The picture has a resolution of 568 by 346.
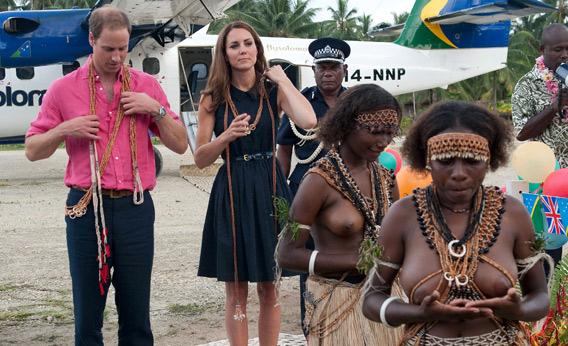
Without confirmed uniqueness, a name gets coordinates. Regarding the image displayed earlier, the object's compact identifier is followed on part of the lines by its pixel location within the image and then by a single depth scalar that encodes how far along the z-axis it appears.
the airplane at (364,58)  15.48
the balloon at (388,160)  5.60
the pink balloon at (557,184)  4.72
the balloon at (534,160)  5.02
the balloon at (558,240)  4.61
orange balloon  5.11
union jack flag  4.61
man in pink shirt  3.74
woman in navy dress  4.29
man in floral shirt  5.29
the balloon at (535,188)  5.14
